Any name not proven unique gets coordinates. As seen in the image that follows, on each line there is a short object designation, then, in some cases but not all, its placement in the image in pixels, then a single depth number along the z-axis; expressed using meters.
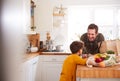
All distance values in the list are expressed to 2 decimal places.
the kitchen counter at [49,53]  3.46
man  2.66
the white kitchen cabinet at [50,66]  3.47
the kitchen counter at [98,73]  1.49
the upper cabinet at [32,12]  3.86
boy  2.09
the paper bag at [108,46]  2.64
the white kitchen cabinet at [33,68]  2.96
